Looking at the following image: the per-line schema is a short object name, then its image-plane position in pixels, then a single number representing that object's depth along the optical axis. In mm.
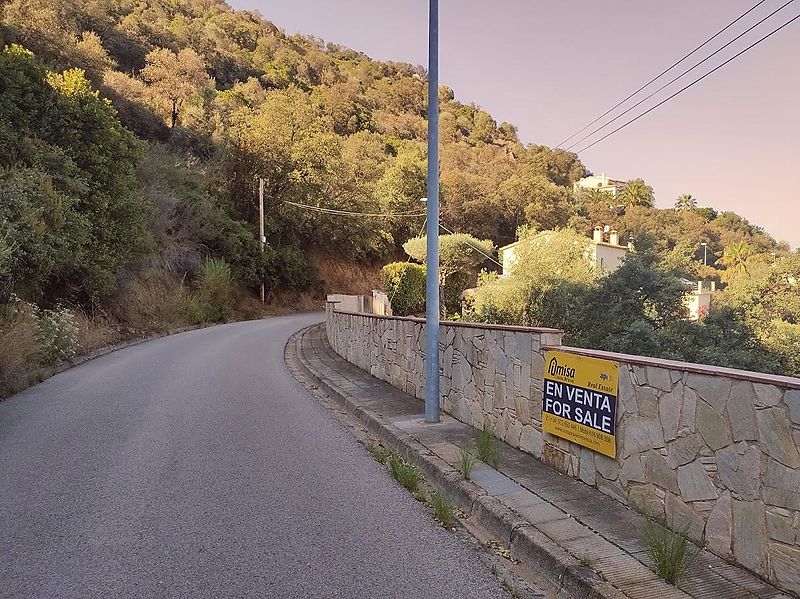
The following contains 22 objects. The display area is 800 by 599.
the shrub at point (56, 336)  13406
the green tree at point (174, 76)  43750
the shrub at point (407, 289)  35344
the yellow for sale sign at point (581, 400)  4715
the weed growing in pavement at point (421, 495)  5277
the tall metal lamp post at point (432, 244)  7648
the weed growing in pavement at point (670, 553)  3381
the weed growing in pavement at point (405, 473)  5590
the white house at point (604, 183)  117112
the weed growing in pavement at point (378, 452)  6559
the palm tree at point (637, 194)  90000
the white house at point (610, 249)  36031
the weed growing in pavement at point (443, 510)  4743
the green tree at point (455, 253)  39875
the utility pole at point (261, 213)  38544
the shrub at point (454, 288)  38031
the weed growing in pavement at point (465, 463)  5398
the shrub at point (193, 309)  27453
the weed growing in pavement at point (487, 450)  5750
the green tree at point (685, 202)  112725
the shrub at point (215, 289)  30297
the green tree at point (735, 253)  52047
